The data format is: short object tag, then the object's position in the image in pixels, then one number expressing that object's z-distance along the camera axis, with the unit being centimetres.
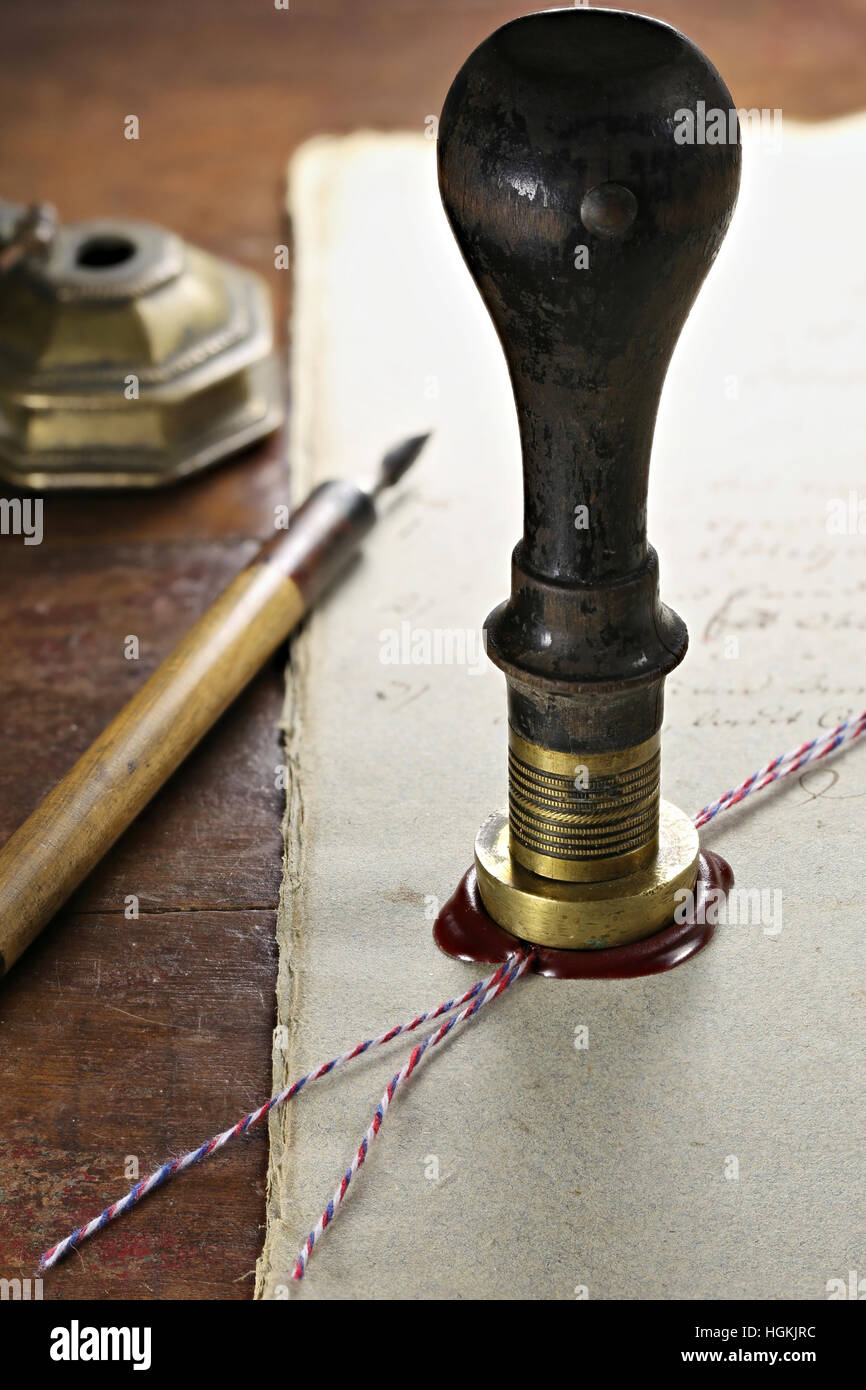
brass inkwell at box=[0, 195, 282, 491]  52
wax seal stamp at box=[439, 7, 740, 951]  38
